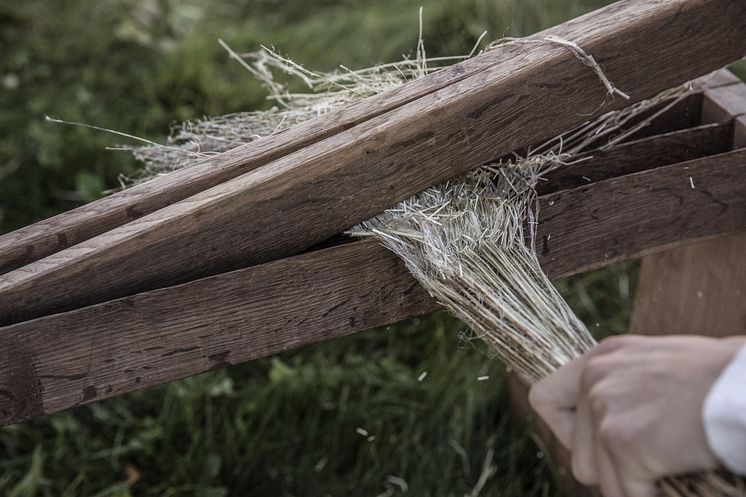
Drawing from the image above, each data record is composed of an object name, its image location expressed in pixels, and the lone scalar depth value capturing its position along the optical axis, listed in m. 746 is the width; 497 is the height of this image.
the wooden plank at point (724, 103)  1.77
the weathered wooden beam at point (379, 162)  1.37
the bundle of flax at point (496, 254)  1.43
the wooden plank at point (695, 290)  1.89
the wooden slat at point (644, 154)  1.65
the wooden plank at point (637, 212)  1.58
